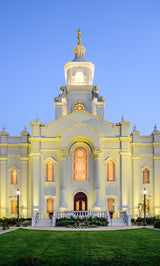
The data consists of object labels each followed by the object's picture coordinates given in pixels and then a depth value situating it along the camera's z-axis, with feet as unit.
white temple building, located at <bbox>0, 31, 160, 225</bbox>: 116.37
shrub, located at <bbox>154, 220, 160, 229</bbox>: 88.06
